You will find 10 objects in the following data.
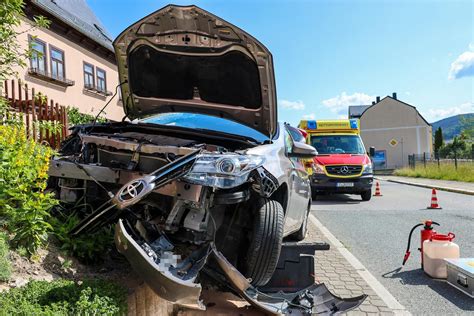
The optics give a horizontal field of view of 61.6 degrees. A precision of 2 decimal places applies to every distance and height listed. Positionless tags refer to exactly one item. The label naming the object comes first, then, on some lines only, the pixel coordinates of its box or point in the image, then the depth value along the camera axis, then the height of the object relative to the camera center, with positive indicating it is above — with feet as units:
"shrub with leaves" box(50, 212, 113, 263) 10.98 -2.05
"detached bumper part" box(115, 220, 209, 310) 8.14 -2.25
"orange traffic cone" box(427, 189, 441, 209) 36.88 -4.60
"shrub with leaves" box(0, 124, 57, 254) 9.78 -0.66
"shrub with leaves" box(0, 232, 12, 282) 8.65 -2.03
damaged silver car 9.07 +0.01
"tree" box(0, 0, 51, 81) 14.64 +5.45
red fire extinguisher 17.65 -3.47
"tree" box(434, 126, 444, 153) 191.11 +7.00
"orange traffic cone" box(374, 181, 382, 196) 51.65 -4.82
